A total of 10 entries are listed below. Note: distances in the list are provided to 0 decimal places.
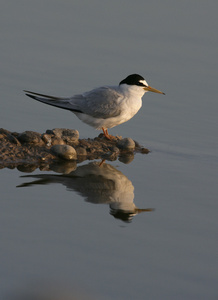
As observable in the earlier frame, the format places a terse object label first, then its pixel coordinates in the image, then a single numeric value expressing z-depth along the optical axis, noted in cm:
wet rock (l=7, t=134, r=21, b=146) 1667
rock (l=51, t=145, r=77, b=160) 1653
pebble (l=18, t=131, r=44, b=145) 1675
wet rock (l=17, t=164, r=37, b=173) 1548
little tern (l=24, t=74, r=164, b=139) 1797
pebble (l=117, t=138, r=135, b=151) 1777
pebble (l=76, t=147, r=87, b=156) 1722
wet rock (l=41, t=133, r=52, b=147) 1697
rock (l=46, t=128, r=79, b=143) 1753
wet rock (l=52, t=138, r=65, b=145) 1721
